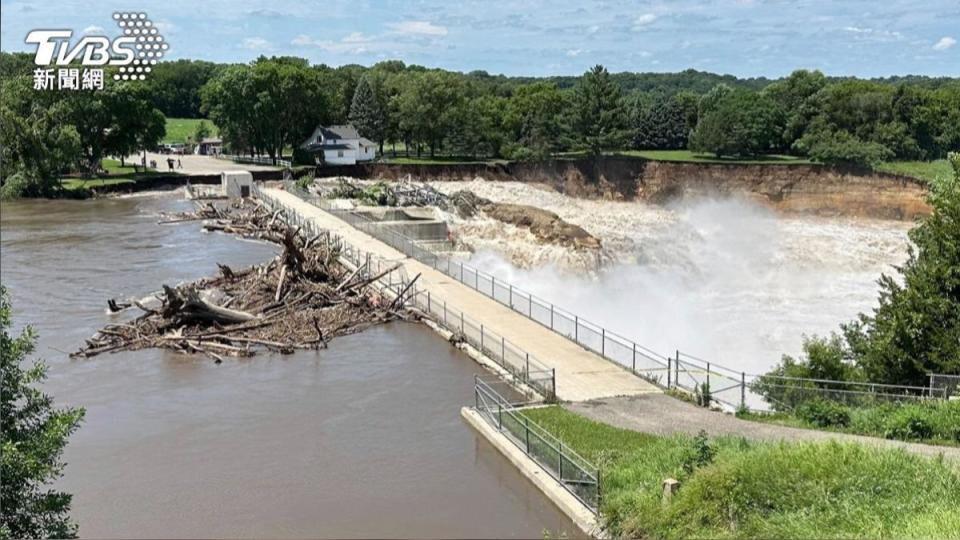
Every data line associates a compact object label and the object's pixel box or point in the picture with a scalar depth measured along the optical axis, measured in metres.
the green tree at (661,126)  106.94
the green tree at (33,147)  66.94
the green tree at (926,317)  22.53
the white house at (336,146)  88.12
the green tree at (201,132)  114.69
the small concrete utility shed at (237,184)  69.81
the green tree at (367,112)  94.94
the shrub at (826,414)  18.64
